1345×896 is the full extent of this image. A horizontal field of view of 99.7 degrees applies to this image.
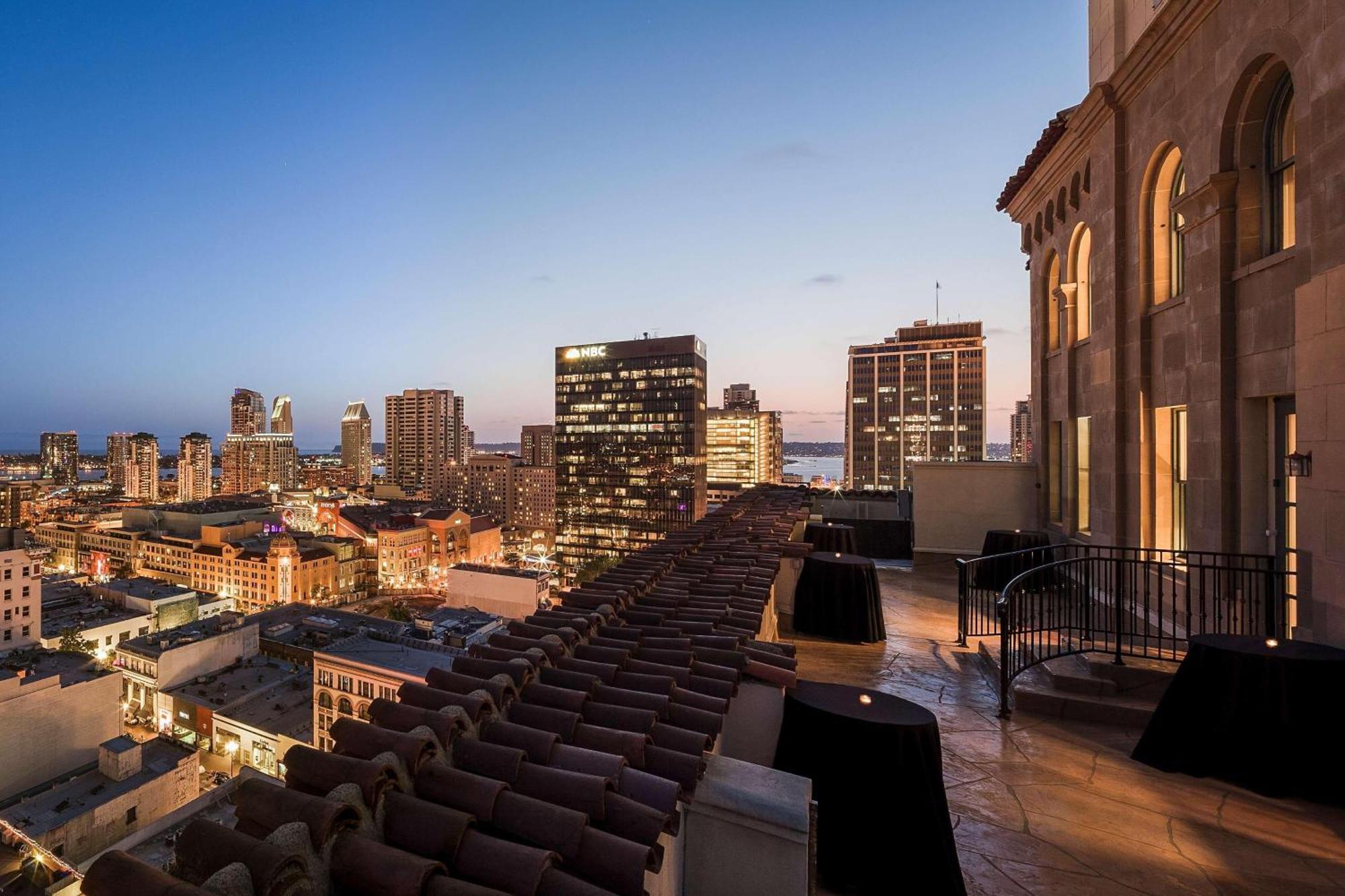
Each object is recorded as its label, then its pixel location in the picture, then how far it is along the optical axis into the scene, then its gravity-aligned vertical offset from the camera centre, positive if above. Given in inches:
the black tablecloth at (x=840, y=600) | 305.0 -79.9
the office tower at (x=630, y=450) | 4020.7 +34.0
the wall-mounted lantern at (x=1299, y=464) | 209.6 -4.0
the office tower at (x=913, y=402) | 4475.9 +428.5
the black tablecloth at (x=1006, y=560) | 383.2 -73.5
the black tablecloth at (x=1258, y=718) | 159.0 -77.9
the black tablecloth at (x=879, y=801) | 131.3 -82.9
